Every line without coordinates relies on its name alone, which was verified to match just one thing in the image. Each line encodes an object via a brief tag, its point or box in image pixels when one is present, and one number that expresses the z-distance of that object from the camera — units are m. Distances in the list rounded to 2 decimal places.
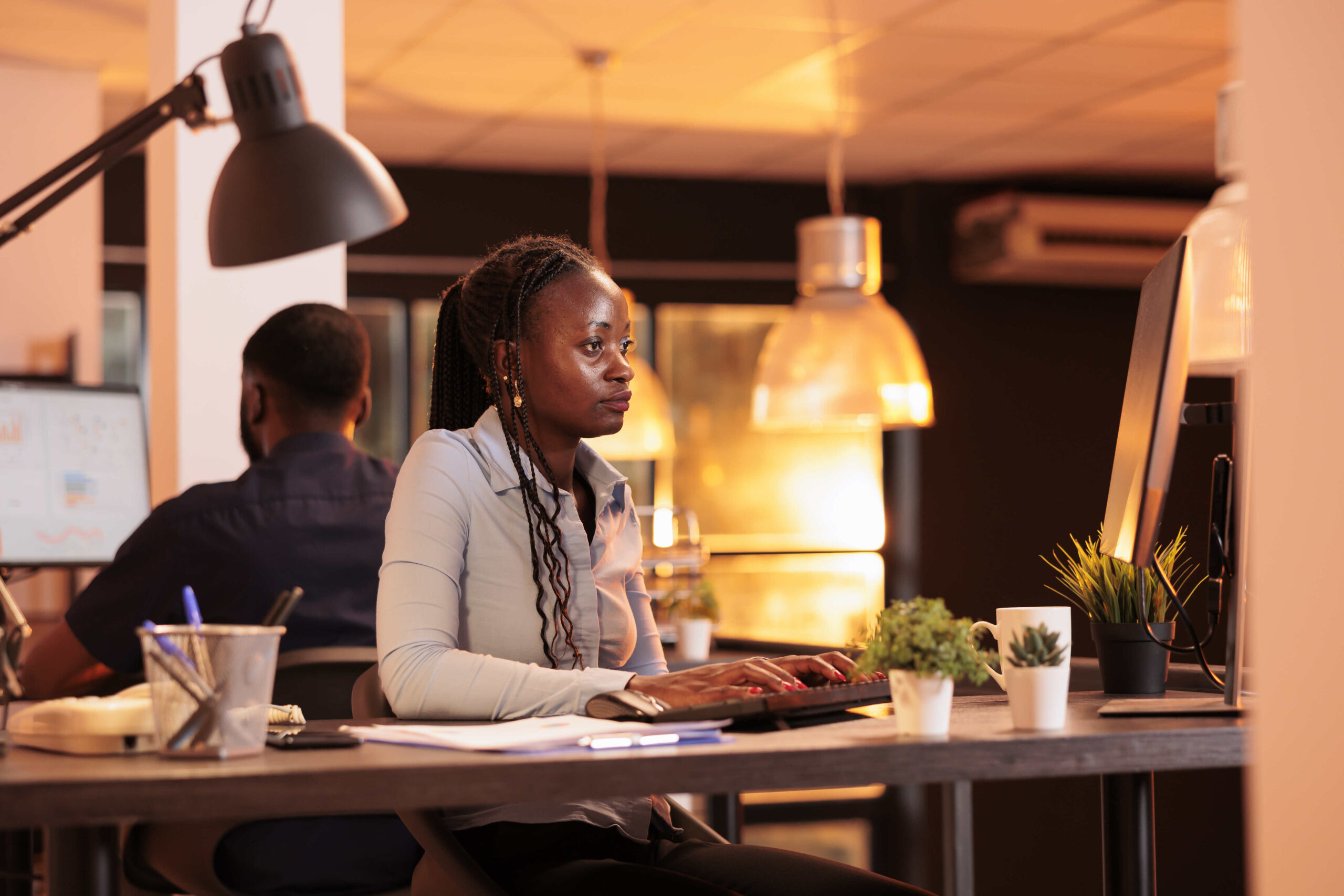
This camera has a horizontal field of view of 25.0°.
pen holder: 2.51
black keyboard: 2.69
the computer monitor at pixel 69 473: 4.69
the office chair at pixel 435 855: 2.87
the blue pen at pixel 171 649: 2.51
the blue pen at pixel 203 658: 2.52
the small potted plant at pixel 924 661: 2.60
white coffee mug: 2.77
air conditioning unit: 9.92
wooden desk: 2.38
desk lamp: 3.47
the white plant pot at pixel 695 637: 5.06
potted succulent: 2.64
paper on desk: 2.54
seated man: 3.58
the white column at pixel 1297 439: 2.27
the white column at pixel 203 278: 4.97
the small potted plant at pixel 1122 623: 3.07
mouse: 2.71
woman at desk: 2.87
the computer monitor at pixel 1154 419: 2.71
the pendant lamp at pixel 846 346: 5.67
